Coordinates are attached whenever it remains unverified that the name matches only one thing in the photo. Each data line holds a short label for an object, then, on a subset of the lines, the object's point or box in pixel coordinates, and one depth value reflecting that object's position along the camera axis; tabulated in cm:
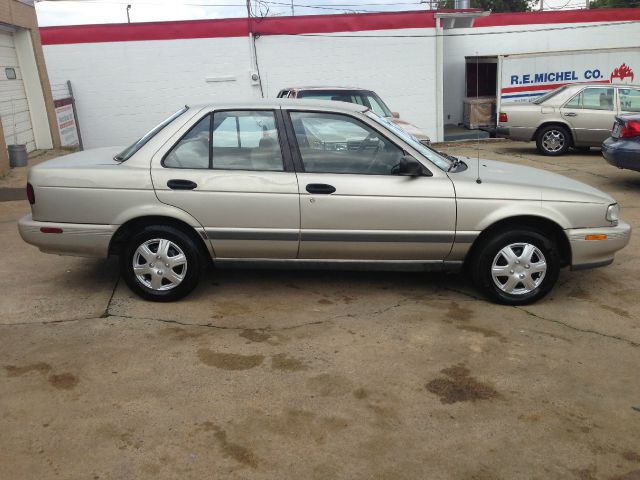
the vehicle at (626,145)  888
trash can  1108
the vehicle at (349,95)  1041
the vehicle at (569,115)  1273
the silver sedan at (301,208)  472
